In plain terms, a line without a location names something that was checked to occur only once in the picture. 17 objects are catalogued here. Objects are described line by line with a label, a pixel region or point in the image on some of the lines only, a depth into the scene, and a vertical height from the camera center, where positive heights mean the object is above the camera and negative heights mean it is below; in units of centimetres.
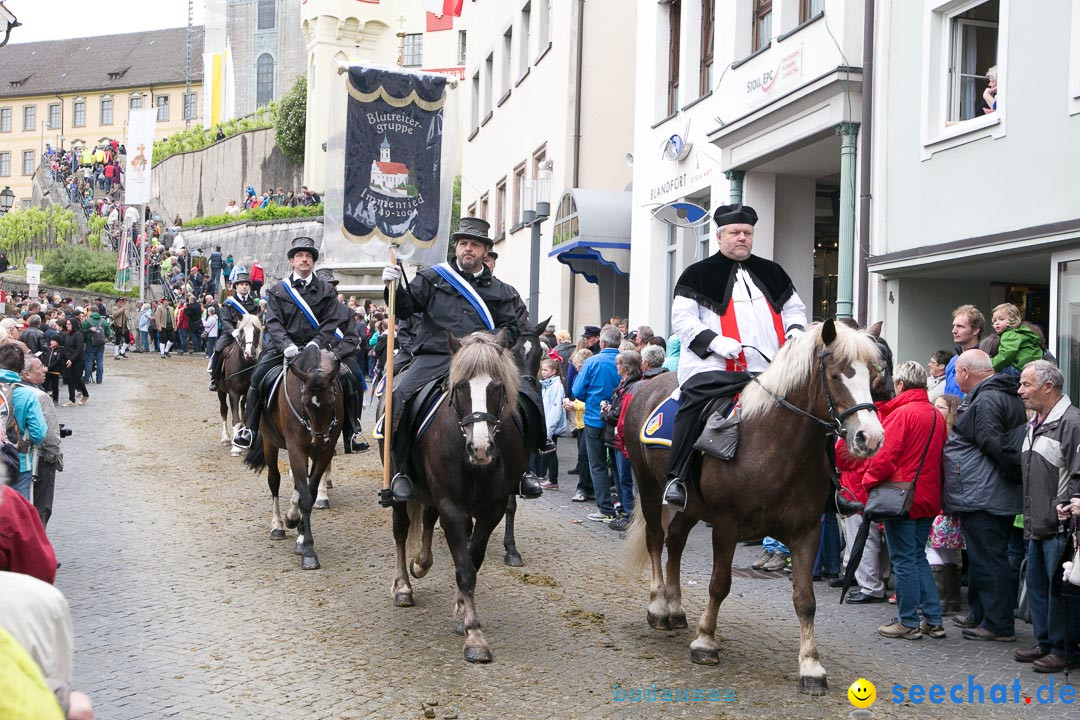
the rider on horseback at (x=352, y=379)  1067 -16
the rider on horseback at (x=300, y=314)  1096 +44
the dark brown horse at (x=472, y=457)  683 -58
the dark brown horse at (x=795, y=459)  607 -48
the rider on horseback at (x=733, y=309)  707 +38
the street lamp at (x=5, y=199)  3992 +525
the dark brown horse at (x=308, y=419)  990 -51
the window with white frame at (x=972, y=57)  1261 +346
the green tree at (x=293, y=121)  6719 +1378
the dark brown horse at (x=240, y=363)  1530 -6
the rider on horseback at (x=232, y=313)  1627 +63
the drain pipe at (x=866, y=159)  1374 +255
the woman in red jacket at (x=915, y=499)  759 -81
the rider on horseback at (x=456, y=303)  827 +43
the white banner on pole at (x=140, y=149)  4381 +773
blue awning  2225 +269
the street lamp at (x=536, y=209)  2286 +308
